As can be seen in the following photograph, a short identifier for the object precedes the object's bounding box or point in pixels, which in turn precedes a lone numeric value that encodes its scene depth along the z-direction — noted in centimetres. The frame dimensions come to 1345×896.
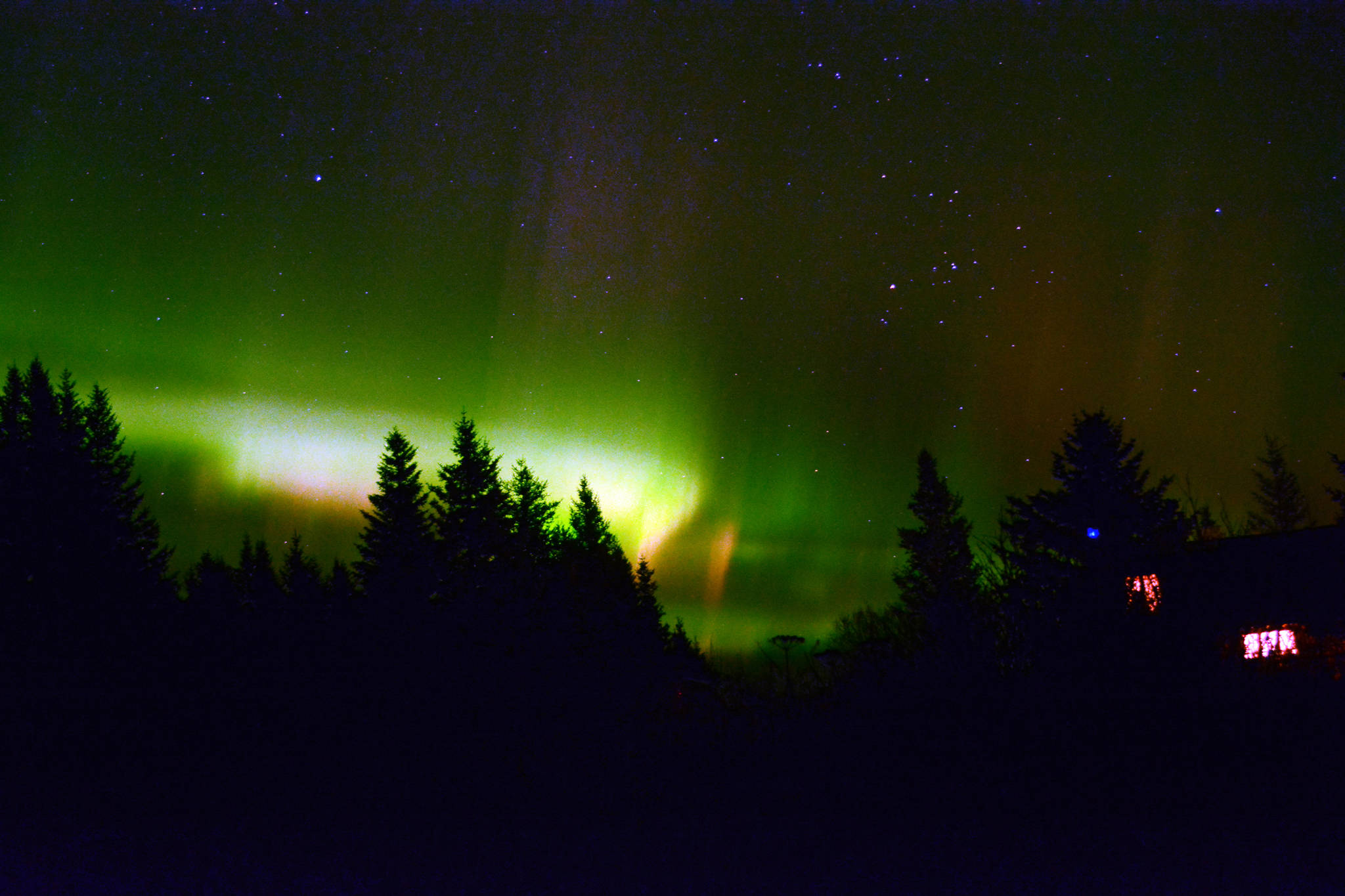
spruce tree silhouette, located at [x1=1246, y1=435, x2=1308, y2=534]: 6938
